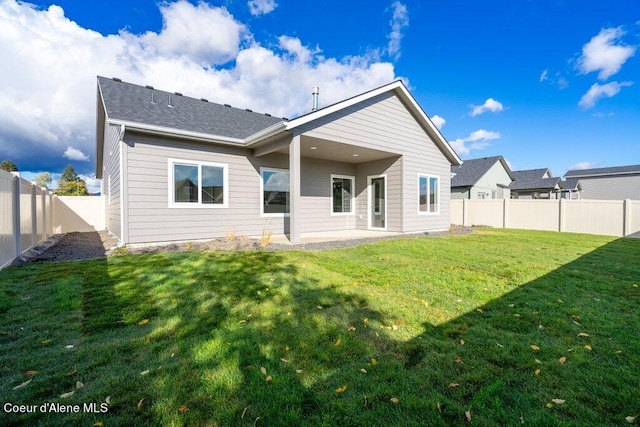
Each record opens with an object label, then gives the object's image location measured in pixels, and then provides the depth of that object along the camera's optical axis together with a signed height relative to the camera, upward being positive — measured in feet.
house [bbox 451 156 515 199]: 80.43 +9.12
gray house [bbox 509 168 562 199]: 90.96 +8.24
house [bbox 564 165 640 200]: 99.04 +10.12
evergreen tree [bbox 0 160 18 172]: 127.06 +20.43
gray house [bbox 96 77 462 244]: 25.21 +4.79
